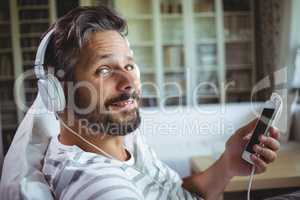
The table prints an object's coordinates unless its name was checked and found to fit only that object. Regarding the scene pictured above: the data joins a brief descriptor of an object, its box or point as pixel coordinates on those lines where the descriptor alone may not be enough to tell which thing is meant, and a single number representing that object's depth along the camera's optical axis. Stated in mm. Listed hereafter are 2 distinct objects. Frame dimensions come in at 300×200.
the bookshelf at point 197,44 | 2215
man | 525
